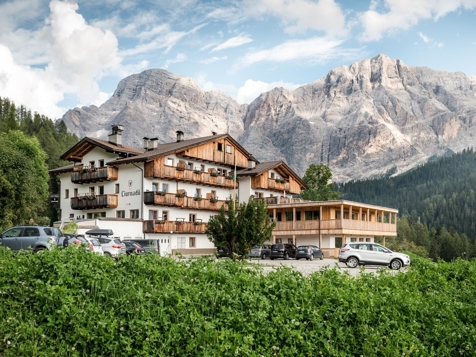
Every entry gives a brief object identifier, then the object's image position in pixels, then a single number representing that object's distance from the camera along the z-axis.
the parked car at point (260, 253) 53.62
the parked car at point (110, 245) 30.92
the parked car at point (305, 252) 51.16
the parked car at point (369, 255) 35.28
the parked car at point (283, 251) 52.00
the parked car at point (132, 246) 33.47
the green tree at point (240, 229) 35.06
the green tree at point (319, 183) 85.06
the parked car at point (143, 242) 37.06
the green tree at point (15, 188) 45.12
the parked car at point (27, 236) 25.28
